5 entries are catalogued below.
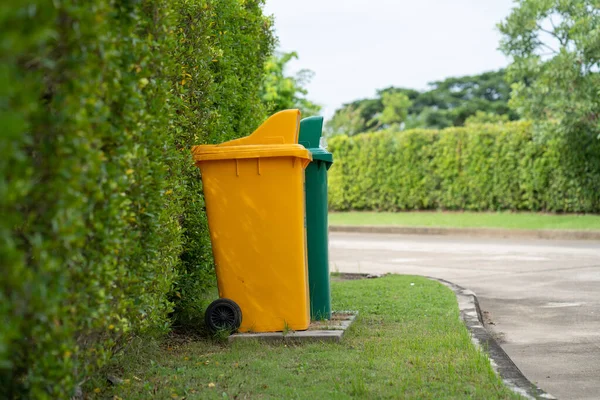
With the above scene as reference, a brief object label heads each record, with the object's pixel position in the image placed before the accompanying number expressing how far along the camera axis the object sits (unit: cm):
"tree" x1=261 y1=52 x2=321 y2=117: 1976
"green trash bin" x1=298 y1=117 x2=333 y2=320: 619
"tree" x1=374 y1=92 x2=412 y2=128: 5258
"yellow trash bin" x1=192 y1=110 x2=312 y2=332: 553
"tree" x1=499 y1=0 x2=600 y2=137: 1777
